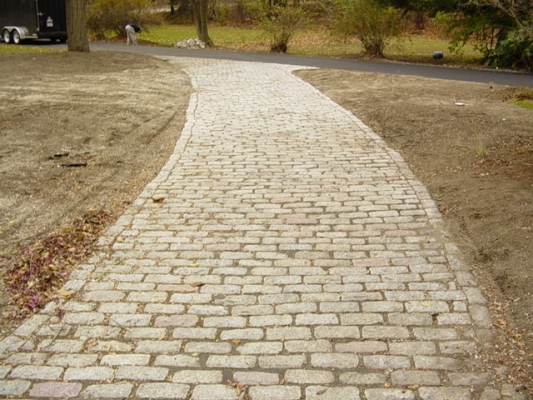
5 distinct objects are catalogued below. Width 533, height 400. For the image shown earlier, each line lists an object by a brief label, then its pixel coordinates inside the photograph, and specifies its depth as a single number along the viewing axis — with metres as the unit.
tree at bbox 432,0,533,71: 20.06
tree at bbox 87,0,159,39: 34.94
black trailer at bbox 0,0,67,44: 30.75
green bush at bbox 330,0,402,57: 23.03
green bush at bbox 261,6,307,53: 26.44
